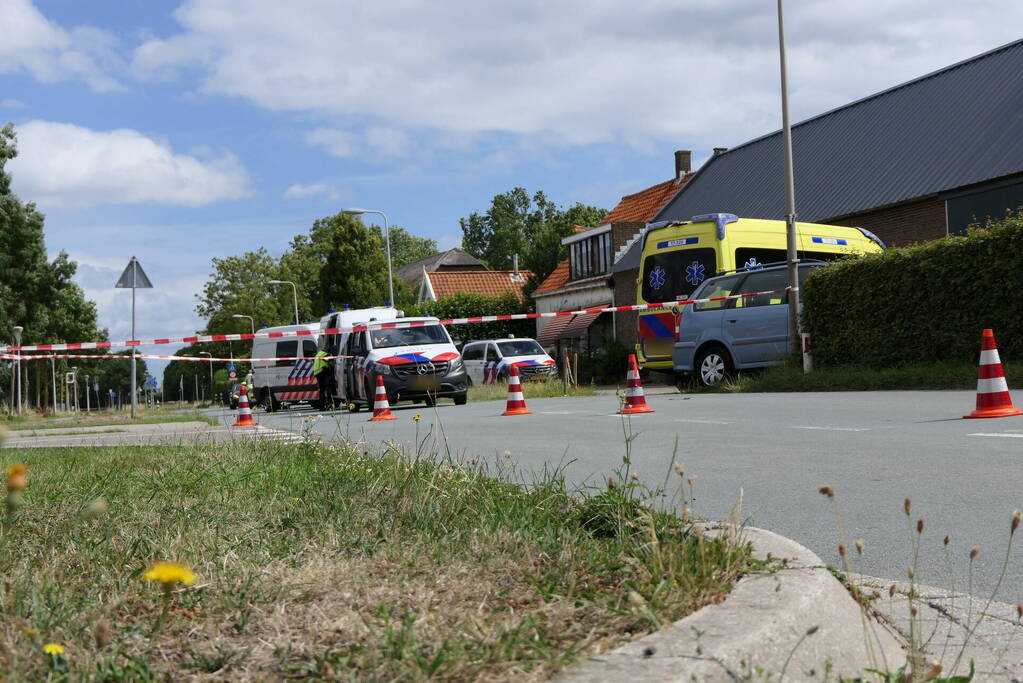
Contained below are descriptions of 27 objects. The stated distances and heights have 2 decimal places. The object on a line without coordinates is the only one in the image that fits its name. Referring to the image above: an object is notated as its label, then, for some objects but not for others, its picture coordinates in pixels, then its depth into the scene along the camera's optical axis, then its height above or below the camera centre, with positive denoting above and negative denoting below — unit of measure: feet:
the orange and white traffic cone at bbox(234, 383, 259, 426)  56.95 -2.02
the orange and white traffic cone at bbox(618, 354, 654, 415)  45.47 -1.55
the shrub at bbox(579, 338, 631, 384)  117.60 -0.70
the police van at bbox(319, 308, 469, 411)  69.87 +0.18
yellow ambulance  69.51 +6.31
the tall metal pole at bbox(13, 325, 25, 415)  115.85 +4.33
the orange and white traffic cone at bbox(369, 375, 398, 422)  55.44 -1.83
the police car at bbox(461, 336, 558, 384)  104.99 +0.15
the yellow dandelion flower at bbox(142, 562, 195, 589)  6.79 -1.21
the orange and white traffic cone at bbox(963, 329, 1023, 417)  33.53 -1.22
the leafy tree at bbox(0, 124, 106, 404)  116.67 +11.97
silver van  62.39 +1.71
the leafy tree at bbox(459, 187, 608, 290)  344.08 +41.83
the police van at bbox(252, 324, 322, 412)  106.63 +0.11
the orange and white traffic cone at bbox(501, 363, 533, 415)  54.60 -1.88
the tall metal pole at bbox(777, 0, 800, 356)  61.72 +6.73
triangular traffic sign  79.05 +7.02
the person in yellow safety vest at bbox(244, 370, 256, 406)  132.72 -2.00
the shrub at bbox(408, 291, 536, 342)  165.07 +8.40
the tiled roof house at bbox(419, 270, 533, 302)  235.40 +17.47
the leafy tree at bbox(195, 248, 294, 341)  237.04 +16.70
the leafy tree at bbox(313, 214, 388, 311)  201.87 +18.54
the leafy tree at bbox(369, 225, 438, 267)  399.24 +43.40
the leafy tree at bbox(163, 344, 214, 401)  339.98 -0.44
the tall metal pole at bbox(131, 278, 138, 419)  85.15 +0.55
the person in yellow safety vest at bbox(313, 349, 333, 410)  88.48 -0.36
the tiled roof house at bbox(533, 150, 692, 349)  143.54 +11.52
